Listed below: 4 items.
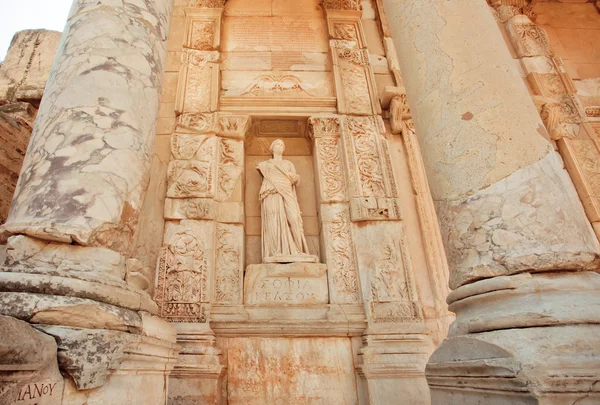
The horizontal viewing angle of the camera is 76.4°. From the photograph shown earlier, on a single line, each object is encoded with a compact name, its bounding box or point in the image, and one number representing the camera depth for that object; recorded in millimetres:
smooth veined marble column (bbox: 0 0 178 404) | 2152
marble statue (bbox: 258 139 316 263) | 5418
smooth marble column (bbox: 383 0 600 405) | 2154
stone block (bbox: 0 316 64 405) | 1688
